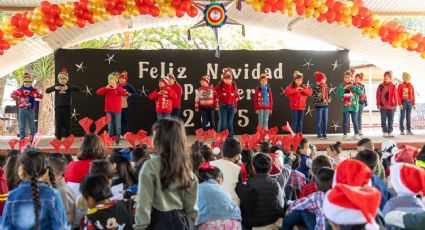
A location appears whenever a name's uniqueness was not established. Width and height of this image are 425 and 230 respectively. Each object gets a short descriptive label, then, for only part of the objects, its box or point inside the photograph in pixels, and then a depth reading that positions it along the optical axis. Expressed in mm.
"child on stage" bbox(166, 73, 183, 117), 9352
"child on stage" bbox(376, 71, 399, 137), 9672
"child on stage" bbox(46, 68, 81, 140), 8727
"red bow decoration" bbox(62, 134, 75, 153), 5948
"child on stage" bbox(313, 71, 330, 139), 9453
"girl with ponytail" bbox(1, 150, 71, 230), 2619
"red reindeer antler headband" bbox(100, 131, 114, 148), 6480
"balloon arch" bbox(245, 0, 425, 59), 8109
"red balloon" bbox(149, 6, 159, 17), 8039
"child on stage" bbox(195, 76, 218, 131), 9422
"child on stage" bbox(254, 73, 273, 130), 9434
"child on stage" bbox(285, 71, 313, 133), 9375
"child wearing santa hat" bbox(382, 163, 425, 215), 2600
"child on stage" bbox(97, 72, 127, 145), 8891
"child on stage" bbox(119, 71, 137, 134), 9469
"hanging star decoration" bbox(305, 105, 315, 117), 11327
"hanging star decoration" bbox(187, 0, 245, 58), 8109
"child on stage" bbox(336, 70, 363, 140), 9352
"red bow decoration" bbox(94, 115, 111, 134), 6393
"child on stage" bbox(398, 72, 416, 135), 9781
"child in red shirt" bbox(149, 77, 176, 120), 9070
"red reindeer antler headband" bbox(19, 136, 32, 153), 5524
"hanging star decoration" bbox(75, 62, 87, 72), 10664
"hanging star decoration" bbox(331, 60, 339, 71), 11367
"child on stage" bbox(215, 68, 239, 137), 9328
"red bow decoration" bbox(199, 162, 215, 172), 3273
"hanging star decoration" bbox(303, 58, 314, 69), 11312
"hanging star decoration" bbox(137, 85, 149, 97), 10867
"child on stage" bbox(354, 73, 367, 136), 9550
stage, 8195
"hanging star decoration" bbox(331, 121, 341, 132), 11305
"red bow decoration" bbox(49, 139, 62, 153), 5696
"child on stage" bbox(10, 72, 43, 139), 8734
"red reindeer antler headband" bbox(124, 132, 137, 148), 6170
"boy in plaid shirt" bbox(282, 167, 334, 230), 3006
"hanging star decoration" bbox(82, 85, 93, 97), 10672
